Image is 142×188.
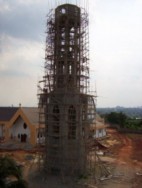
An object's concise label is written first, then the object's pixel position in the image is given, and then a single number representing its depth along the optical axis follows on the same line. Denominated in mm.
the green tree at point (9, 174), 10063
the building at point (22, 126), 24026
